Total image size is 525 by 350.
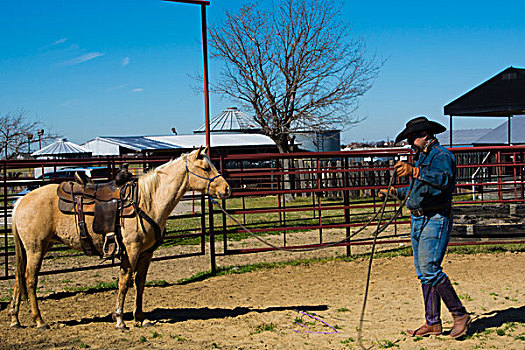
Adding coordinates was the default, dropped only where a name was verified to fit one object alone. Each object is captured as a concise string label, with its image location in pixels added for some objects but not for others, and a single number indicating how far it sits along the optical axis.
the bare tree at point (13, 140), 21.58
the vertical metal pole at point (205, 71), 7.61
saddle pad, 5.23
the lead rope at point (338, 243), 4.87
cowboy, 4.55
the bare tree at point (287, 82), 20.08
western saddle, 5.18
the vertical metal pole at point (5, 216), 7.07
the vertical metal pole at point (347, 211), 8.85
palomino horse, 5.18
